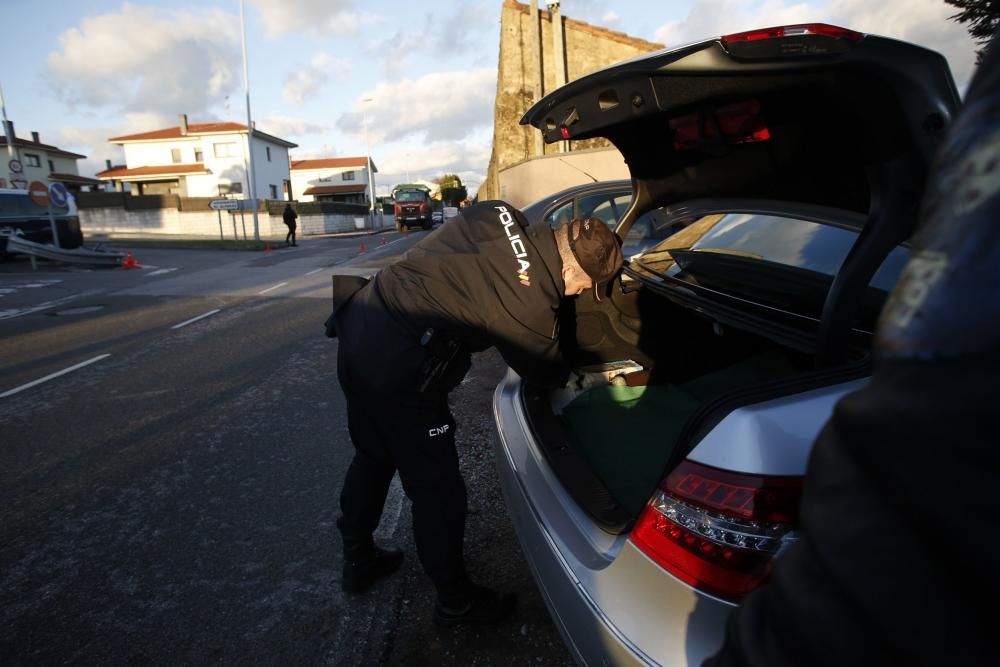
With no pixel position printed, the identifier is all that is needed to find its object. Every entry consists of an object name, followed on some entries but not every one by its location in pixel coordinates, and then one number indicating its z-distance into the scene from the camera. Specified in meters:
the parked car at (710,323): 1.26
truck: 33.84
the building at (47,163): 48.22
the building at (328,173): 71.31
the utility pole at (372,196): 41.88
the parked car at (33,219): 16.33
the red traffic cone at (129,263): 15.86
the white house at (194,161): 47.91
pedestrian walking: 25.07
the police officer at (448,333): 1.96
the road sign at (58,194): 15.64
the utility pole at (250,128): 25.23
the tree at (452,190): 74.38
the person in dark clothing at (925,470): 0.49
